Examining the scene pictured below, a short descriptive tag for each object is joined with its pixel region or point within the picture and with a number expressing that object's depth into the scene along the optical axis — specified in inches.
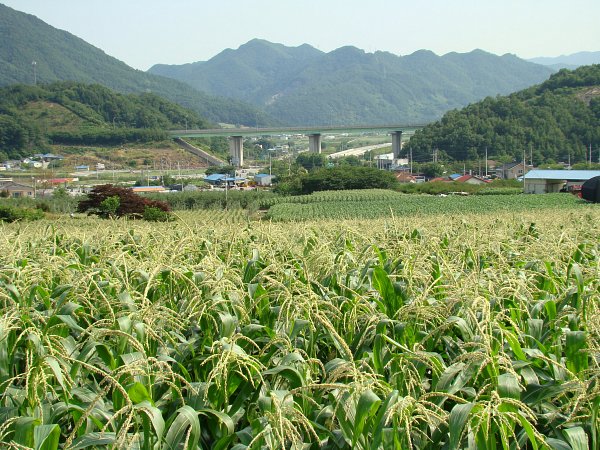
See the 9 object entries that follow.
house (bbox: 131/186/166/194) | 3139.3
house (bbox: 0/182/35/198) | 2928.2
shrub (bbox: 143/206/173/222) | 1294.3
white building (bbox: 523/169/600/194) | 2500.0
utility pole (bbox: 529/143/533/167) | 4001.0
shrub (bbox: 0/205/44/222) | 1218.0
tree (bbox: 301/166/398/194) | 2795.3
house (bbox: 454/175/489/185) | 3276.8
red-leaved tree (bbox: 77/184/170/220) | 1349.7
